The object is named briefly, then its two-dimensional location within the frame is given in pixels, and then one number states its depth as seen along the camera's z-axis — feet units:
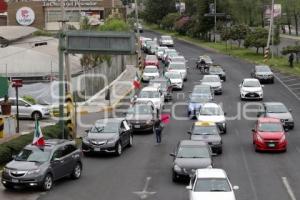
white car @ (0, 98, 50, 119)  144.25
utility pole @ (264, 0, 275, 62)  247.91
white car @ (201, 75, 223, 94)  178.81
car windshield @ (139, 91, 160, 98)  150.61
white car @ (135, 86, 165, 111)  146.92
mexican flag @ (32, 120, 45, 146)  84.48
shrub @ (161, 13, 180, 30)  448.65
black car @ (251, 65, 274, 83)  200.03
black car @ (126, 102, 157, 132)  124.98
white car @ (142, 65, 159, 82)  205.30
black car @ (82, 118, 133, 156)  101.76
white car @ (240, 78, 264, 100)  166.50
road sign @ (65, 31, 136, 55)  112.47
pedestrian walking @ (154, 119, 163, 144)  113.20
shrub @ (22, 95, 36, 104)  151.53
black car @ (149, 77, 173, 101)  166.91
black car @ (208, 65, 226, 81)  207.10
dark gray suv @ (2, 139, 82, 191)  77.15
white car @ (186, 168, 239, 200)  67.72
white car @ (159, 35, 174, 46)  337.31
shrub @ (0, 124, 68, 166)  92.58
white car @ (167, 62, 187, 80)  209.15
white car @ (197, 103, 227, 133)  123.44
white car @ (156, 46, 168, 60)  275.14
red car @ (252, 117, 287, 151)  104.78
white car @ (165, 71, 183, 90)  188.03
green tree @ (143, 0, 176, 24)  492.54
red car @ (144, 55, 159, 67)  238.89
